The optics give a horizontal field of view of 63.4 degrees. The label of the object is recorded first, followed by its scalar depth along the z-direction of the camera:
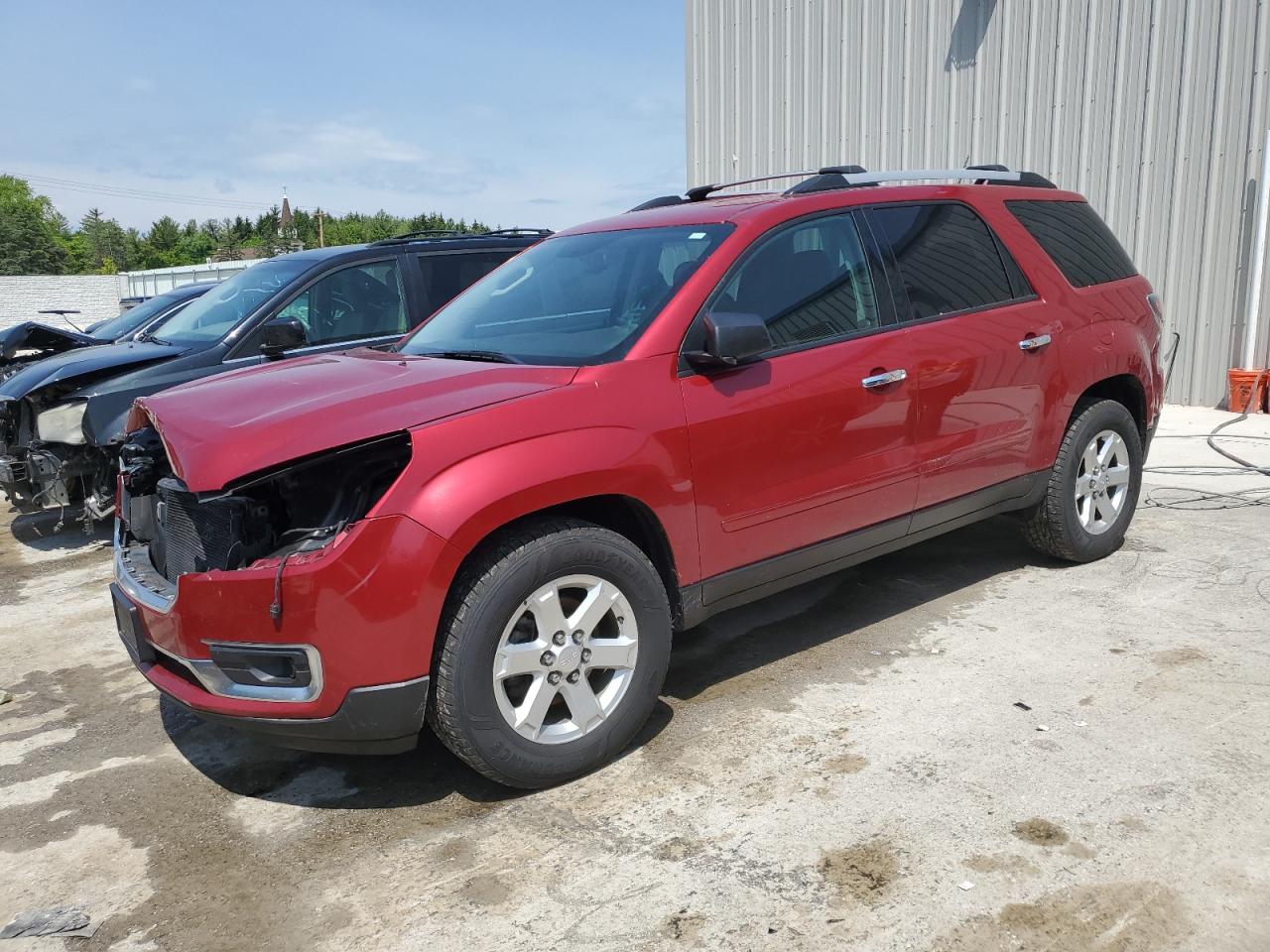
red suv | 2.90
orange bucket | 9.47
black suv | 6.23
